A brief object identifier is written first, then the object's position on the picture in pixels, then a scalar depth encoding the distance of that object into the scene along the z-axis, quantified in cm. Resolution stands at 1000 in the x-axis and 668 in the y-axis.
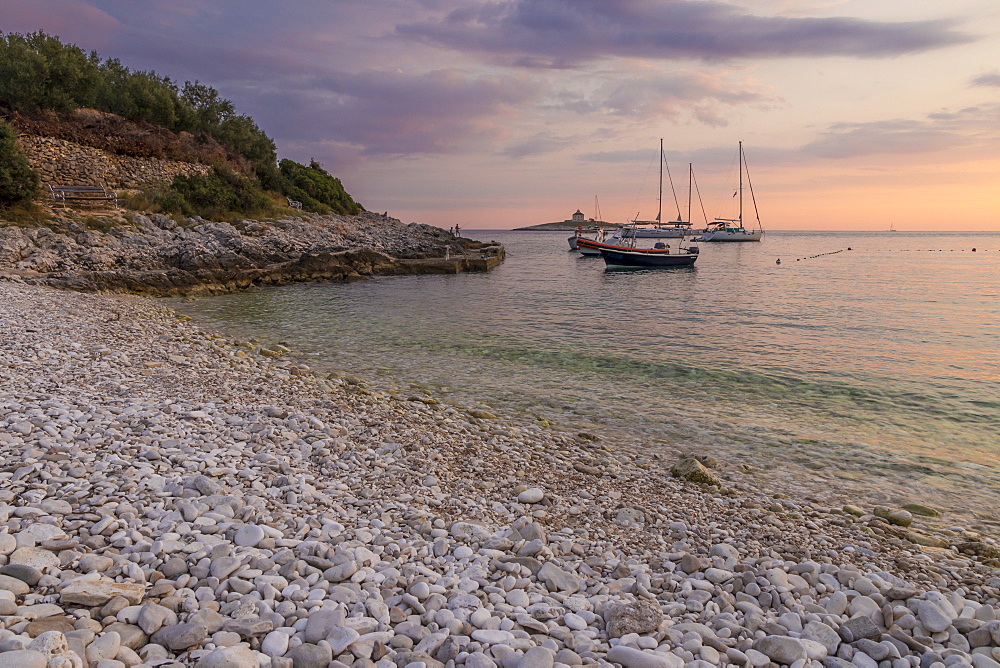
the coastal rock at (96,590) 341
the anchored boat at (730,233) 10829
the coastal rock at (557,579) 438
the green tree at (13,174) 2527
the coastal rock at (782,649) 365
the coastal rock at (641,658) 341
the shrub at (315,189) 5425
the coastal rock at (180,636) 320
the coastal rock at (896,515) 623
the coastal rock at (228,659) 304
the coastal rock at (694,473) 698
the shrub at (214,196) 3388
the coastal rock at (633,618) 381
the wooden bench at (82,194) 2912
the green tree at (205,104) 4747
